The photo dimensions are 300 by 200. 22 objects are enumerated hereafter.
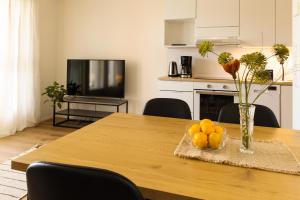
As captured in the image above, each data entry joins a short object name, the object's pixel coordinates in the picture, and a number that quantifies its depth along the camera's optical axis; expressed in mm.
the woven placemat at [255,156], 1058
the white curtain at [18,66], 3863
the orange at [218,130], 1224
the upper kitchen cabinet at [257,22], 3652
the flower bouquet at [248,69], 1114
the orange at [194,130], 1266
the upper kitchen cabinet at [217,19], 3820
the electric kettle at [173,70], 4305
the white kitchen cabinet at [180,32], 4430
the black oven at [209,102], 3748
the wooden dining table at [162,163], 860
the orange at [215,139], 1204
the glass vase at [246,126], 1181
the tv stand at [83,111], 4418
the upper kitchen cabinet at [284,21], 3570
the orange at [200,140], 1214
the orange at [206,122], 1269
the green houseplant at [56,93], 4473
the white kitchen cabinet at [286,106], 3420
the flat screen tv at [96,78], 4512
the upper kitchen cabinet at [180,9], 4035
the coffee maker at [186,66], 4281
